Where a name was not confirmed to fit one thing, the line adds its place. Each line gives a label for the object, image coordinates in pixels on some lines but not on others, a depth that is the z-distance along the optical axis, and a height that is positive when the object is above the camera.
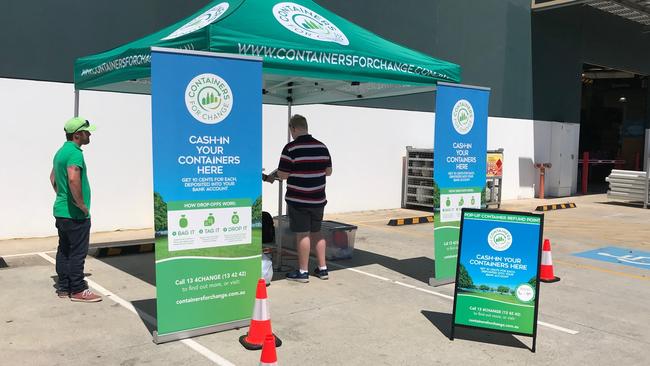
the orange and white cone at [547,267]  7.13 -1.51
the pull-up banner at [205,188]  4.46 -0.36
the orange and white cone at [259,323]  4.39 -1.42
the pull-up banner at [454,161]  6.66 -0.14
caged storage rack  14.06 -0.78
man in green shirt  5.30 -0.64
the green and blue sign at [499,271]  4.85 -1.10
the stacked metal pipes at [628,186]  16.36 -1.04
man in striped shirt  6.48 -0.37
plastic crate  7.96 -1.34
